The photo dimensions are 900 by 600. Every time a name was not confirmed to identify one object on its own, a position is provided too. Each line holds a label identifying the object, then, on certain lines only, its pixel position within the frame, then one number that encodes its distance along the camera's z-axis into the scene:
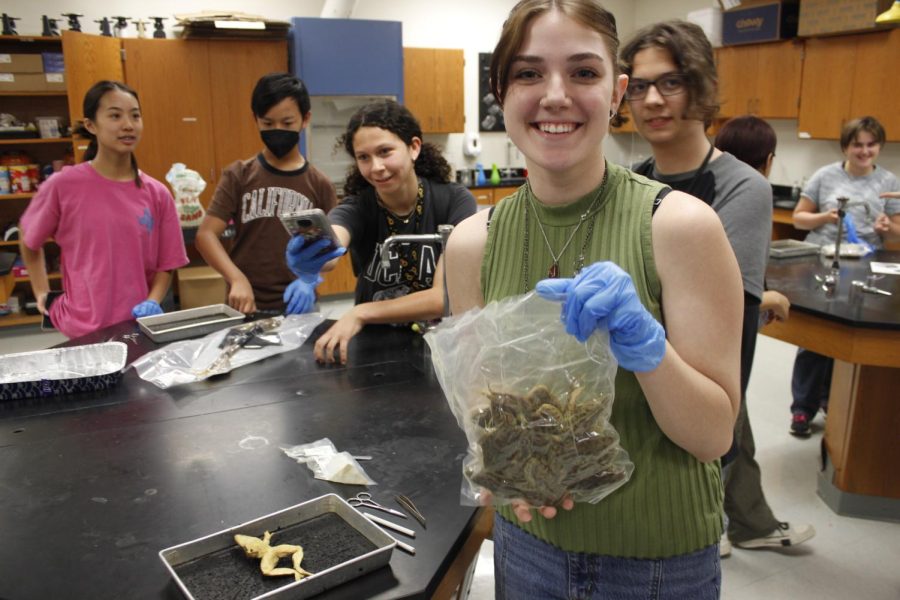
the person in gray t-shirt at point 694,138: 1.50
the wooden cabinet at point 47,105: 4.66
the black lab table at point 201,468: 1.01
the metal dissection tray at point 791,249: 3.22
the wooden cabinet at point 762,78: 5.31
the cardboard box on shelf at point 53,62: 4.86
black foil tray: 1.64
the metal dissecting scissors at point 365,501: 1.14
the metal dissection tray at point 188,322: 2.06
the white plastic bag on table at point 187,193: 4.60
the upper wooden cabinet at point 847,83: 4.66
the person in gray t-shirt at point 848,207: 3.27
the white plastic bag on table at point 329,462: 1.23
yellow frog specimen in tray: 0.96
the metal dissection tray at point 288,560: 0.93
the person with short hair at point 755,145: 2.13
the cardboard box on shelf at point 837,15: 4.54
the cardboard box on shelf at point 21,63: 4.79
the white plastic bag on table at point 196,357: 1.77
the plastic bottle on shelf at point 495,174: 6.59
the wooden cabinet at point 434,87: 6.04
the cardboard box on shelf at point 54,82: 4.90
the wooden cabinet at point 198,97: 5.05
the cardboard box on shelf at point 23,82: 4.81
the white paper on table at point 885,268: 2.89
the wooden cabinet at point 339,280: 5.79
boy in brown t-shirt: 2.56
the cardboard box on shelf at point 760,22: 5.23
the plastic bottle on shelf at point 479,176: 6.56
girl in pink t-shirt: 2.37
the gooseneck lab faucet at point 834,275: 2.62
